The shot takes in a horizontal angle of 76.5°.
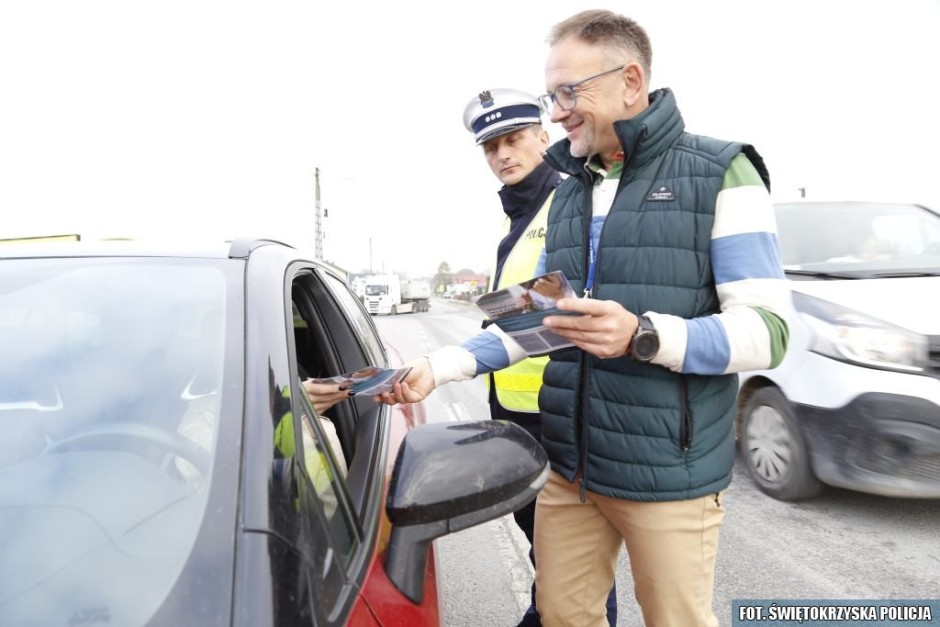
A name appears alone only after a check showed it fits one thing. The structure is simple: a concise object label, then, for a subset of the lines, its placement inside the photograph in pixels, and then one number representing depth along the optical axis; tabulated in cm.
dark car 78
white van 277
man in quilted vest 135
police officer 245
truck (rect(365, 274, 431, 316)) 3497
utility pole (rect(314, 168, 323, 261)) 2748
